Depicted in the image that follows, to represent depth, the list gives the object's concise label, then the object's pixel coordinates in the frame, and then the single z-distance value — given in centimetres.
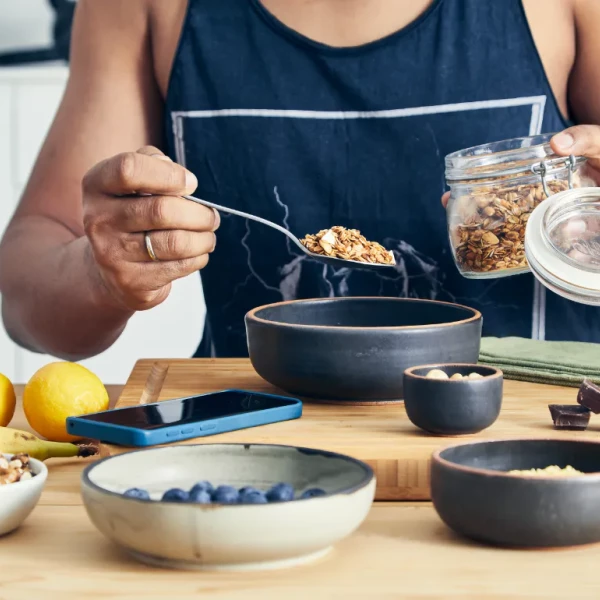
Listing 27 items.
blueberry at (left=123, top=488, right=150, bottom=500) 97
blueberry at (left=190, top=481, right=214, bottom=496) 97
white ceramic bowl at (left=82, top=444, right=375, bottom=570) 93
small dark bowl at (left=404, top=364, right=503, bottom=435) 116
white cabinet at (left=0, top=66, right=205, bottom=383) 301
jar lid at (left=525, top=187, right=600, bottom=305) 132
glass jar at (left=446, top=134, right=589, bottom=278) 142
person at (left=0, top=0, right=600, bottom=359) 167
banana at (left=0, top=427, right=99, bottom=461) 118
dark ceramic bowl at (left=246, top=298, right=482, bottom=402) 127
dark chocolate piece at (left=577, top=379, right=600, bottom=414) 121
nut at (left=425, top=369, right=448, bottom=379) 120
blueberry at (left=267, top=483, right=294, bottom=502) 96
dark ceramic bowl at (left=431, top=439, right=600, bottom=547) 97
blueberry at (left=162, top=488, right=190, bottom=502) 96
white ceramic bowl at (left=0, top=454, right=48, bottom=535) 101
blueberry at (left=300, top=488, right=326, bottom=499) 97
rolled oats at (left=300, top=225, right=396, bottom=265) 145
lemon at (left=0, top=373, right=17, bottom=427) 129
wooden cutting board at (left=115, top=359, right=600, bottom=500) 113
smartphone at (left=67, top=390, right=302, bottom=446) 116
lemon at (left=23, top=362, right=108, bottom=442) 127
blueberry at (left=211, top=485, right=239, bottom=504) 96
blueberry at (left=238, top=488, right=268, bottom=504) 95
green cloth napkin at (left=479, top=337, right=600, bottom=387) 141
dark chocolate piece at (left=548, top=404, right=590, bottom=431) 120
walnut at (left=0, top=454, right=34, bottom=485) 103
